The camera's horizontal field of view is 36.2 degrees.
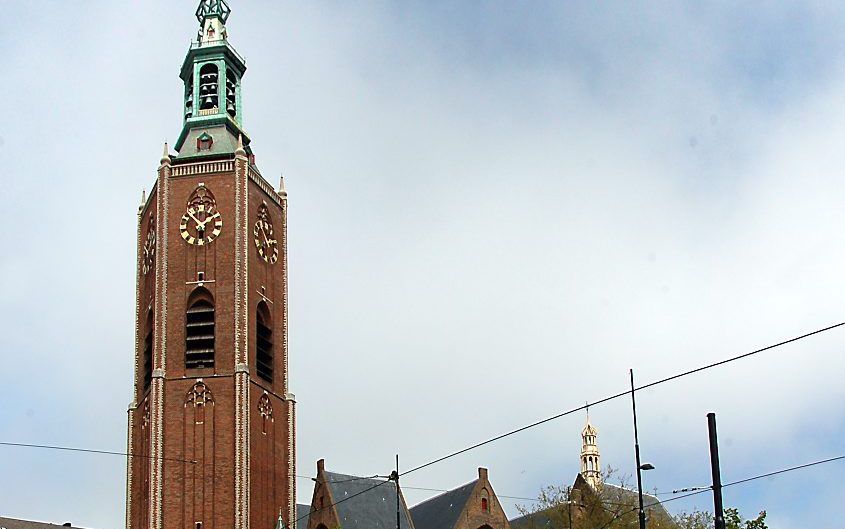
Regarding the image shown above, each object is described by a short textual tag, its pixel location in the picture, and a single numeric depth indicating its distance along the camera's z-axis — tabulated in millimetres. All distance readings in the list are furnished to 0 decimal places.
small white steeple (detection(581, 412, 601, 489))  119000
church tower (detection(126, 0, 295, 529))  68938
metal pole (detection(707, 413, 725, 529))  31719
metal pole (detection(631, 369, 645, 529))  38375
